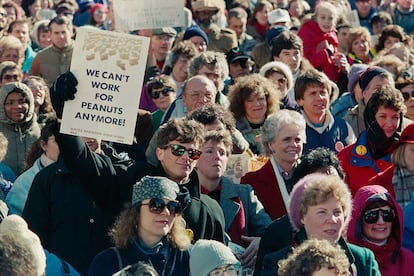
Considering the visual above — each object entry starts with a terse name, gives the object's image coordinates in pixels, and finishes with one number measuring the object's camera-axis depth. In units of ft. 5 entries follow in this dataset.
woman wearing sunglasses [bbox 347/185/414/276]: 43.69
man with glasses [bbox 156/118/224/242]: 43.65
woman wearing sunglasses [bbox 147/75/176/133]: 61.99
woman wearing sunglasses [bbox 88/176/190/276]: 40.39
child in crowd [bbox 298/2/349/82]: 79.11
